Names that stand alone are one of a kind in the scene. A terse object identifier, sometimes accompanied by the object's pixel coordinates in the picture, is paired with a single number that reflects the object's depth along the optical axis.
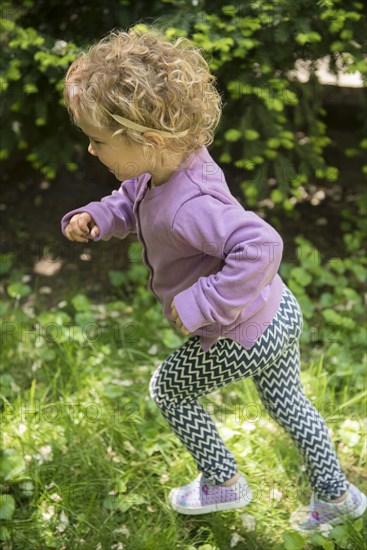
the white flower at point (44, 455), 2.36
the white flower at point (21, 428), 2.46
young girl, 1.61
